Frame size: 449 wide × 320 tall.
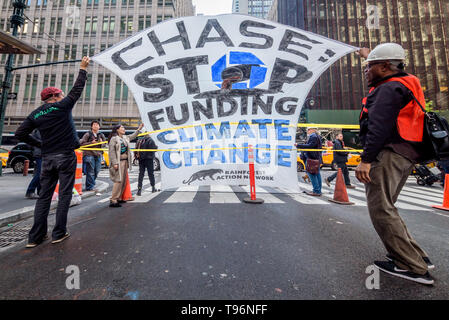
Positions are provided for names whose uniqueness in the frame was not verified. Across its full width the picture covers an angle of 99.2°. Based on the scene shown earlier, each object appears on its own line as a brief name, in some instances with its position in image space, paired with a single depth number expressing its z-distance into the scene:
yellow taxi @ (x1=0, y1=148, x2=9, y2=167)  10.88
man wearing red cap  2.54
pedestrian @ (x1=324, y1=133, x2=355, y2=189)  7.10
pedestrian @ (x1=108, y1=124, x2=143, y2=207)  4.36
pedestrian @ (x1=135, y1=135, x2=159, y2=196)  5.89
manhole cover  2.46
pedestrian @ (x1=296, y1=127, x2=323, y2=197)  5.59
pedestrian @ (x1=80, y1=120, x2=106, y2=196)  5.94
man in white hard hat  1.74
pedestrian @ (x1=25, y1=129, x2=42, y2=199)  4.66
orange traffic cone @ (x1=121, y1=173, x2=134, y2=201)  4.77
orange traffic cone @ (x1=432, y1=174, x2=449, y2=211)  4.68
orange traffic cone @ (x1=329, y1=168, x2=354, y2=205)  4.82
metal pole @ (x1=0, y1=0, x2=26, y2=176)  8.69
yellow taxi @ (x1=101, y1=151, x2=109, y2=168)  11.76
